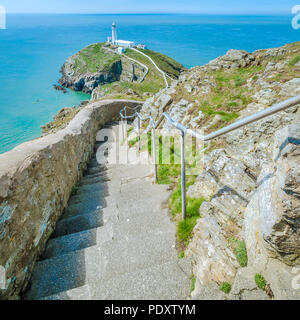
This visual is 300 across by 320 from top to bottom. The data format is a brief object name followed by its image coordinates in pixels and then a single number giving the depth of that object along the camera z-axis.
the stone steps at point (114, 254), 2.78
